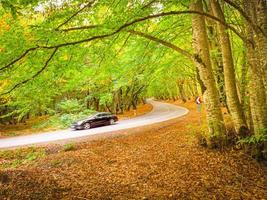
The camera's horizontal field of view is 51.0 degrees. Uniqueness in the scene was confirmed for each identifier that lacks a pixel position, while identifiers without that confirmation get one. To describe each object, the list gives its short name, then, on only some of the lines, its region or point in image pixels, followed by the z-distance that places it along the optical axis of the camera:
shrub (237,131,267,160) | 7.80
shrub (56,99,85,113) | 30.24
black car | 23.50
